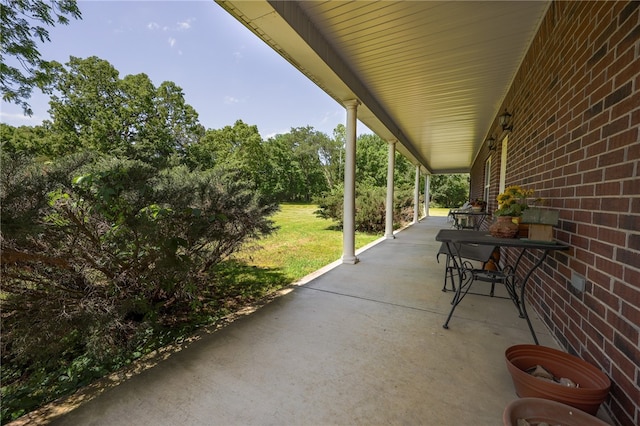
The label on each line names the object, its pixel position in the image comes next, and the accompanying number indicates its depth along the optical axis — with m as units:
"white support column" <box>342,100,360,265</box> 4.36
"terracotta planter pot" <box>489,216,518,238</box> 2.21
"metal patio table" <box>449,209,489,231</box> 5.69
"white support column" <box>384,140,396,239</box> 6.53
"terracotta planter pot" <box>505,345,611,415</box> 1.19
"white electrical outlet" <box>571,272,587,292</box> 1.61
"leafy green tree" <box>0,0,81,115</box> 1.75
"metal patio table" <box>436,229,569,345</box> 1.86
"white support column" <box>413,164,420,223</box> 10.13
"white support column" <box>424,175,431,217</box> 13.63
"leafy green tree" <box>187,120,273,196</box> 19.06
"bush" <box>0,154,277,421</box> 1.58
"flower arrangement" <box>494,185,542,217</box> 2.27
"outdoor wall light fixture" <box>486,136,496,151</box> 5.25
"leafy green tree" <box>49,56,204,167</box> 13.53
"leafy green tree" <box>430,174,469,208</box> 26.19
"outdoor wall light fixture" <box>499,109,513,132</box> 3.77
